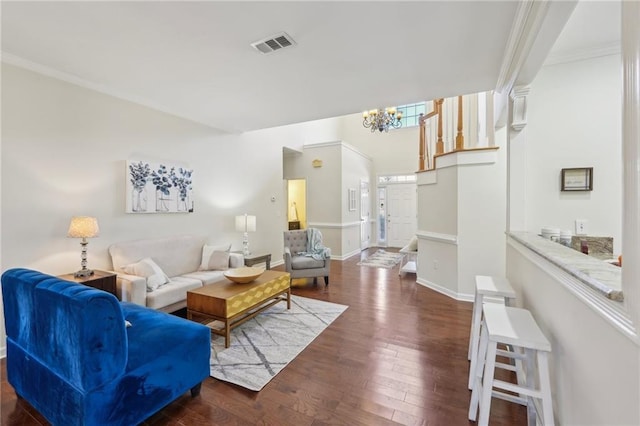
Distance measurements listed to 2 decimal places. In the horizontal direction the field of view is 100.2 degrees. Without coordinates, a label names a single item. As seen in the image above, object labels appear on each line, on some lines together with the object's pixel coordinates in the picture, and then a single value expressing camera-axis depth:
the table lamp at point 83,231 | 2.62
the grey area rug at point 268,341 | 2.22
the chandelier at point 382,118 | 5.57
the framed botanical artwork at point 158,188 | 3.38
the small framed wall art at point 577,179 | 2.66
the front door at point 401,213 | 8.39
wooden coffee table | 2.59
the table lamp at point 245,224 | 4.67
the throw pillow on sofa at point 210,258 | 3.87
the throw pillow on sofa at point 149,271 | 2.95
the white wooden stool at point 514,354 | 1.36
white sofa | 2.76
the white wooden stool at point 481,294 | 2.04
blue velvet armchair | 1.41
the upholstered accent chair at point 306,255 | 4.50
